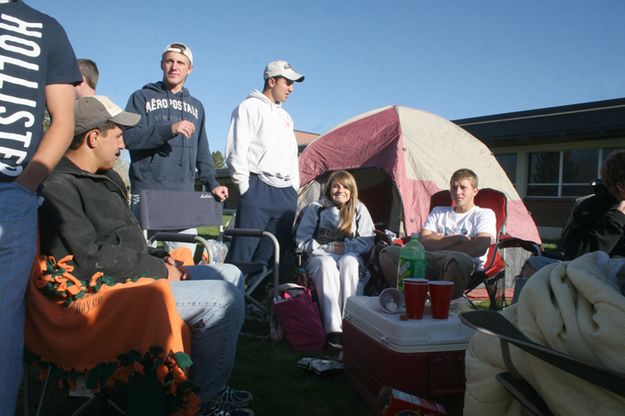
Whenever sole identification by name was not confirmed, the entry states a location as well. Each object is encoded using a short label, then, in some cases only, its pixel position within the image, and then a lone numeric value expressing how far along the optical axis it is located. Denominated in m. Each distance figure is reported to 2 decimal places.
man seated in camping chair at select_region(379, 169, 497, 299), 3.35
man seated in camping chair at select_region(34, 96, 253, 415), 1.71
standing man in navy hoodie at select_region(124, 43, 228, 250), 3.39
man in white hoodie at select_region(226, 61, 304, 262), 4.05
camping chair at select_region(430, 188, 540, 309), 3.60
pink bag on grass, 3.15
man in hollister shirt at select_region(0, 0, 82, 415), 1.50
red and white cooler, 2.03
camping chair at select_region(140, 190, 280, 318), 3.04
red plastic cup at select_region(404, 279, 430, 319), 2.09
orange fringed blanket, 1.55
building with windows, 12.63
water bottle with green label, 2.74
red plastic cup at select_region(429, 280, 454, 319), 2.15
